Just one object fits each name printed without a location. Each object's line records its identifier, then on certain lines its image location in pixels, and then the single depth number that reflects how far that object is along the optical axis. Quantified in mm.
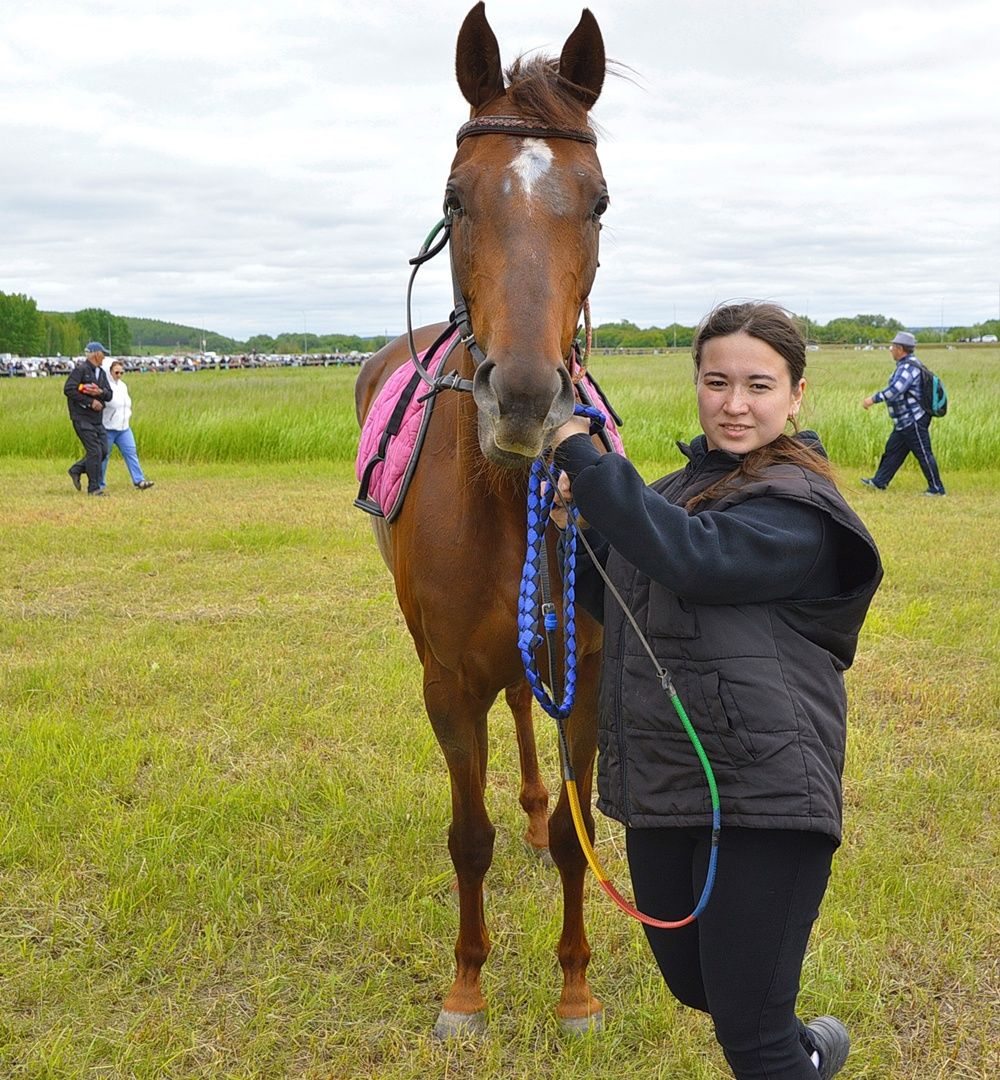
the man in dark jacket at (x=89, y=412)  12461
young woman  1763
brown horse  1882
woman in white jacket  12727
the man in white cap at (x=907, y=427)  11859
